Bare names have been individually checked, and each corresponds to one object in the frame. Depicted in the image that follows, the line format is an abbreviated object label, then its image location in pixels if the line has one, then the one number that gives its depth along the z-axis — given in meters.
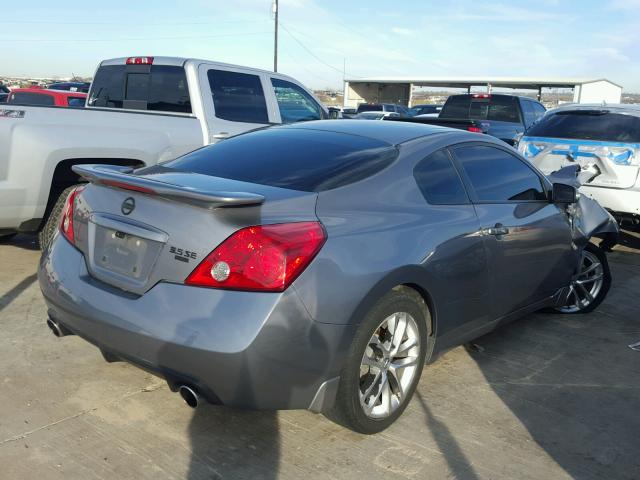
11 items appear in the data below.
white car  6.89
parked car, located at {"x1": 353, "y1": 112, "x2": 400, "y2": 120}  22.81
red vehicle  11.22
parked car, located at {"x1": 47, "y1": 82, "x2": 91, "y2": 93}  19.96
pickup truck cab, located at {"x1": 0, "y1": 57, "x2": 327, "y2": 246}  5.15
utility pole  37.38
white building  40.62
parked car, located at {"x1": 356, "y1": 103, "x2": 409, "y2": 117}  31.81
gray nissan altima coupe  2.62
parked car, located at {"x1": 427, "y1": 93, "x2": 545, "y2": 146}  12.34
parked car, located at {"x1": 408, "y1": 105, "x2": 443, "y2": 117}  29.34
